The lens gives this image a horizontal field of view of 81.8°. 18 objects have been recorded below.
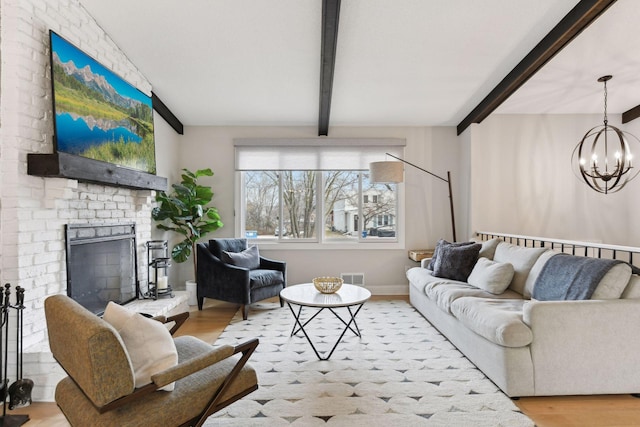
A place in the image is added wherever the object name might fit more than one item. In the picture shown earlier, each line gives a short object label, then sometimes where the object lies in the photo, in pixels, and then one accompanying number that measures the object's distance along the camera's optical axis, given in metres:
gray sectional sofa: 2.26
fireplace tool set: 2.08
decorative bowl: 3.25
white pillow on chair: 1.50
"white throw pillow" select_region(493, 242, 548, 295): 3.22
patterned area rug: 2.07
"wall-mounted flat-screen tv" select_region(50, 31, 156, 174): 2.60
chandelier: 4.80
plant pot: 4.58
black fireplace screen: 2.85
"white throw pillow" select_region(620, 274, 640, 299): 2.32
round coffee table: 2.90
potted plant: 4.42
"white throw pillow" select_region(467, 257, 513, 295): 3.20
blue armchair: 3.99
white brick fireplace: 2.29
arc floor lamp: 4.07
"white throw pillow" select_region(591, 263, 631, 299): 2.34
